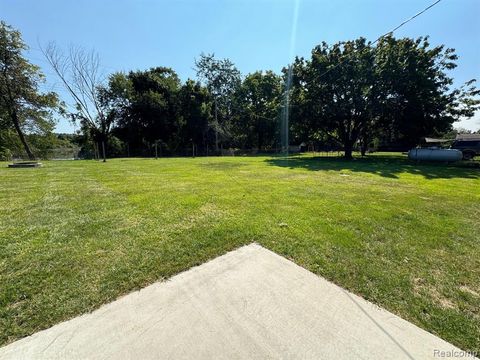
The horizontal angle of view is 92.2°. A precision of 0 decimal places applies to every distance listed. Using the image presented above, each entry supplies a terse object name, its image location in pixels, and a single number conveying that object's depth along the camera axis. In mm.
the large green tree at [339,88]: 17781
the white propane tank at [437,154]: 15859
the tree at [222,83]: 35969
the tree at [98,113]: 16762
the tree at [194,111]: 28453
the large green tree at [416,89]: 16625
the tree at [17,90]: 17141
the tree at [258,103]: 35031
